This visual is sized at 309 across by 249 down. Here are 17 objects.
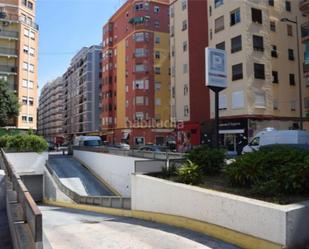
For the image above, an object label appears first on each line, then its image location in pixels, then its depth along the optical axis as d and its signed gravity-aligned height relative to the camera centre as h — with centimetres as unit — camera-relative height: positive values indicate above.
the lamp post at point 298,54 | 2443 +771
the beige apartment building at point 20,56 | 3758 +1241
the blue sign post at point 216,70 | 962 +257
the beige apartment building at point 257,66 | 2403 +677
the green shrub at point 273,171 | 502 -86
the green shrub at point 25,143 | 2039 -62
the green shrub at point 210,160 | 748 -82
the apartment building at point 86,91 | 6377 +1207
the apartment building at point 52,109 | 9236 +1072
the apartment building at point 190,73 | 3010 +769
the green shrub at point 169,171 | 763 -117
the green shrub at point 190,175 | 656 -111
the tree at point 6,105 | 2956 +384
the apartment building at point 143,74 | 4213 +1079
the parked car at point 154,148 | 2914 -167
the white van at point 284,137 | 1408 -27
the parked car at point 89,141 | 3306 -82
